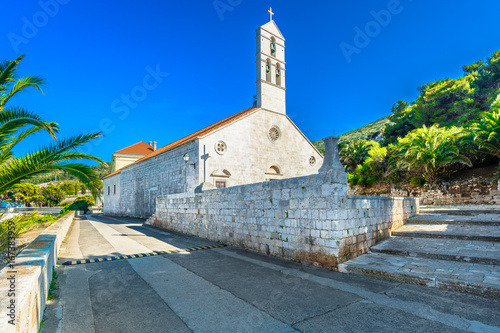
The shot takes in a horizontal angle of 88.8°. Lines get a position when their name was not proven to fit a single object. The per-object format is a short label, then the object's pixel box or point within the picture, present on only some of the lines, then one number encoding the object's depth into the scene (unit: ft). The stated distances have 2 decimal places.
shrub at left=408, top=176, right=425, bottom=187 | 65.11
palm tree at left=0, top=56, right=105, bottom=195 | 19.83
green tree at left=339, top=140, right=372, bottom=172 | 98.07
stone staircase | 14.57
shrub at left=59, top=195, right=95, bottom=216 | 119.26
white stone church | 56.90
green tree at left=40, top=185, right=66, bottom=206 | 173.06
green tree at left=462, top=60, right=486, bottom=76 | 108.93
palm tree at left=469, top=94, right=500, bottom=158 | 49.75
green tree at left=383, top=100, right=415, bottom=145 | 98.99
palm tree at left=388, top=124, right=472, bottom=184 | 57.26
